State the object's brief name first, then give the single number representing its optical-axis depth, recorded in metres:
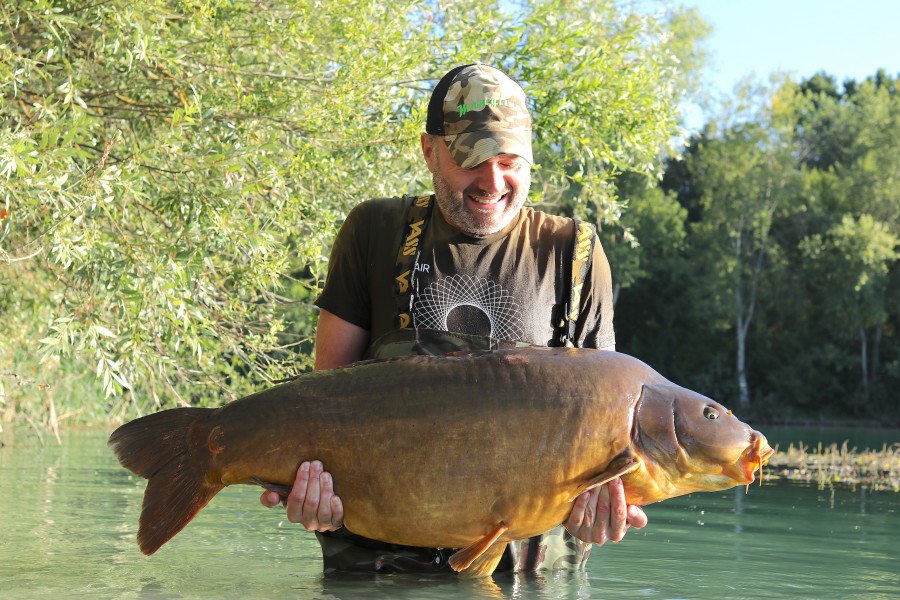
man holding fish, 3.72
